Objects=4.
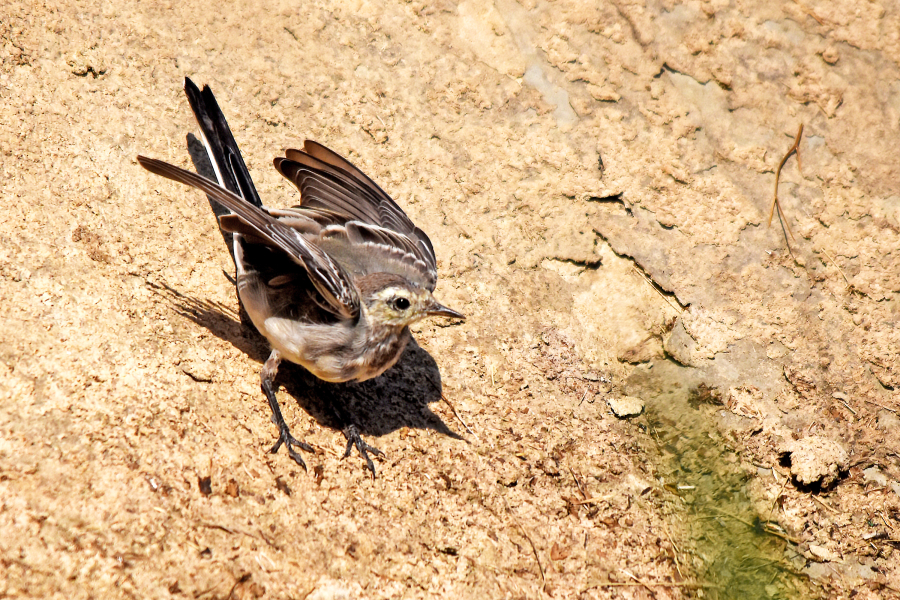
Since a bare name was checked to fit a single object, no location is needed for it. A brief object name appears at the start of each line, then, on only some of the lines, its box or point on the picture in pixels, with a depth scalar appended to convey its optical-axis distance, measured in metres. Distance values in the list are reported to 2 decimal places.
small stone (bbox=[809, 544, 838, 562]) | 9.87
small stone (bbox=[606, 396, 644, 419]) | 11.02
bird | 8.66
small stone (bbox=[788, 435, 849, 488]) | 10.34
